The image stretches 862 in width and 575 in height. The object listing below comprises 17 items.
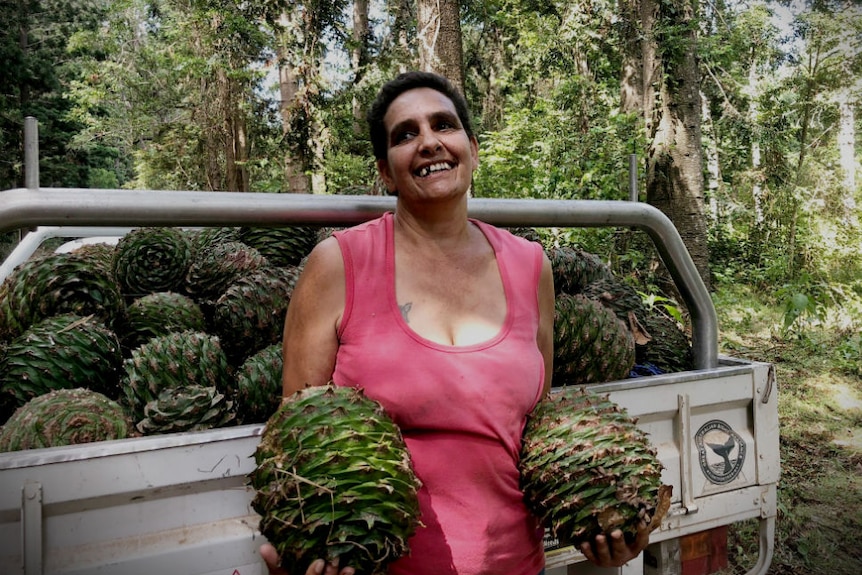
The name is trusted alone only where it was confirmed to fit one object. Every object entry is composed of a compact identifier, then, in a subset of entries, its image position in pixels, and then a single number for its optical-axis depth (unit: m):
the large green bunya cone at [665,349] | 2.94
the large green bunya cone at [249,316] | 2.54
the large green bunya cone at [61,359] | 2.17
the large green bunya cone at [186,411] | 2.03
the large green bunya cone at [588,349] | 2.58
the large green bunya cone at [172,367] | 2.19
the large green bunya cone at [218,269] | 2.76
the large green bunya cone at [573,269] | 3.11
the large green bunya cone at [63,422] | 1.85
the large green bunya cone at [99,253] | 2.75
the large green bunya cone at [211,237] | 2.98
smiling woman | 1.68
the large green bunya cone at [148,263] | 2.78
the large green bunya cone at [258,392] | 2.26
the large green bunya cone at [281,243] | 2.95
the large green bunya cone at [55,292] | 2.48
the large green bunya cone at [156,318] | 2.56
